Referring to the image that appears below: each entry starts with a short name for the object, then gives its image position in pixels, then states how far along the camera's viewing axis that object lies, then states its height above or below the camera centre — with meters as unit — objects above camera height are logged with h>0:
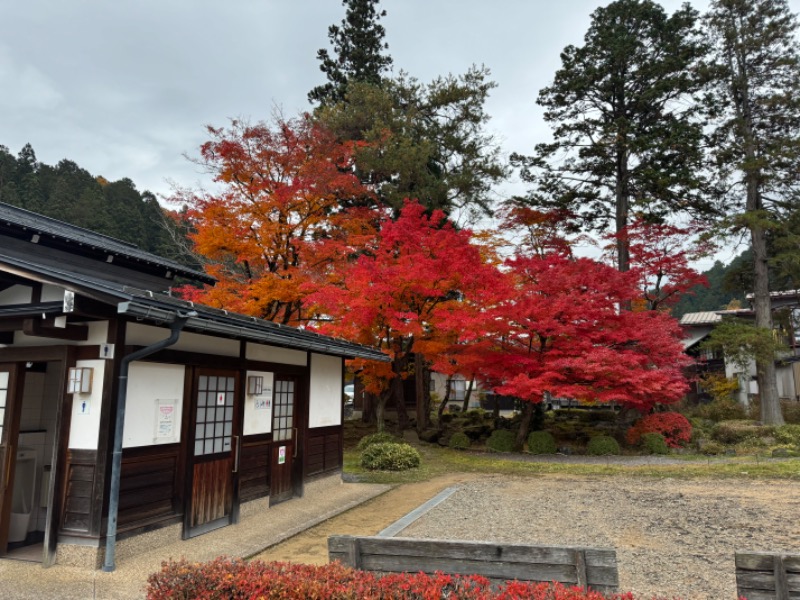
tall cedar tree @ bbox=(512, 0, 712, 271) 17.08 +9.53
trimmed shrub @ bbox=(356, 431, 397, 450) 14.09 -1.66
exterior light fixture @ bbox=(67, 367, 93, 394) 5.46 -0.07
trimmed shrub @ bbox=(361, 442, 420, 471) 11.98 -1.85
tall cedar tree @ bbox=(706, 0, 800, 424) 16.55 +9.23
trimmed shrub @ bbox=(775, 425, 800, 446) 14.52 -1.42
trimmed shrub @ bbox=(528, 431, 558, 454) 14.92 -1.81
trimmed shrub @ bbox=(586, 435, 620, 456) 14.72 -1.84
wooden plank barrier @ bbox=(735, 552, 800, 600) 2.92 -1.11
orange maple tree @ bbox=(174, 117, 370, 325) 13.77 +4.66
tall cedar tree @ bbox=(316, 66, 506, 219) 17.95 +8.96
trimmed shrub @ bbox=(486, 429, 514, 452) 15.49 -1.83
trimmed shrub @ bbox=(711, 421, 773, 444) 15.34 -1.45
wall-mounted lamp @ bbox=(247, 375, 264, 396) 7.75 -0.12
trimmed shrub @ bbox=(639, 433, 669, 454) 14.48 -1.73
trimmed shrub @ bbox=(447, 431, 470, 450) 16.11 -1.94
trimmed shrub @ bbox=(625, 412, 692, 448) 15.08 -1.32
